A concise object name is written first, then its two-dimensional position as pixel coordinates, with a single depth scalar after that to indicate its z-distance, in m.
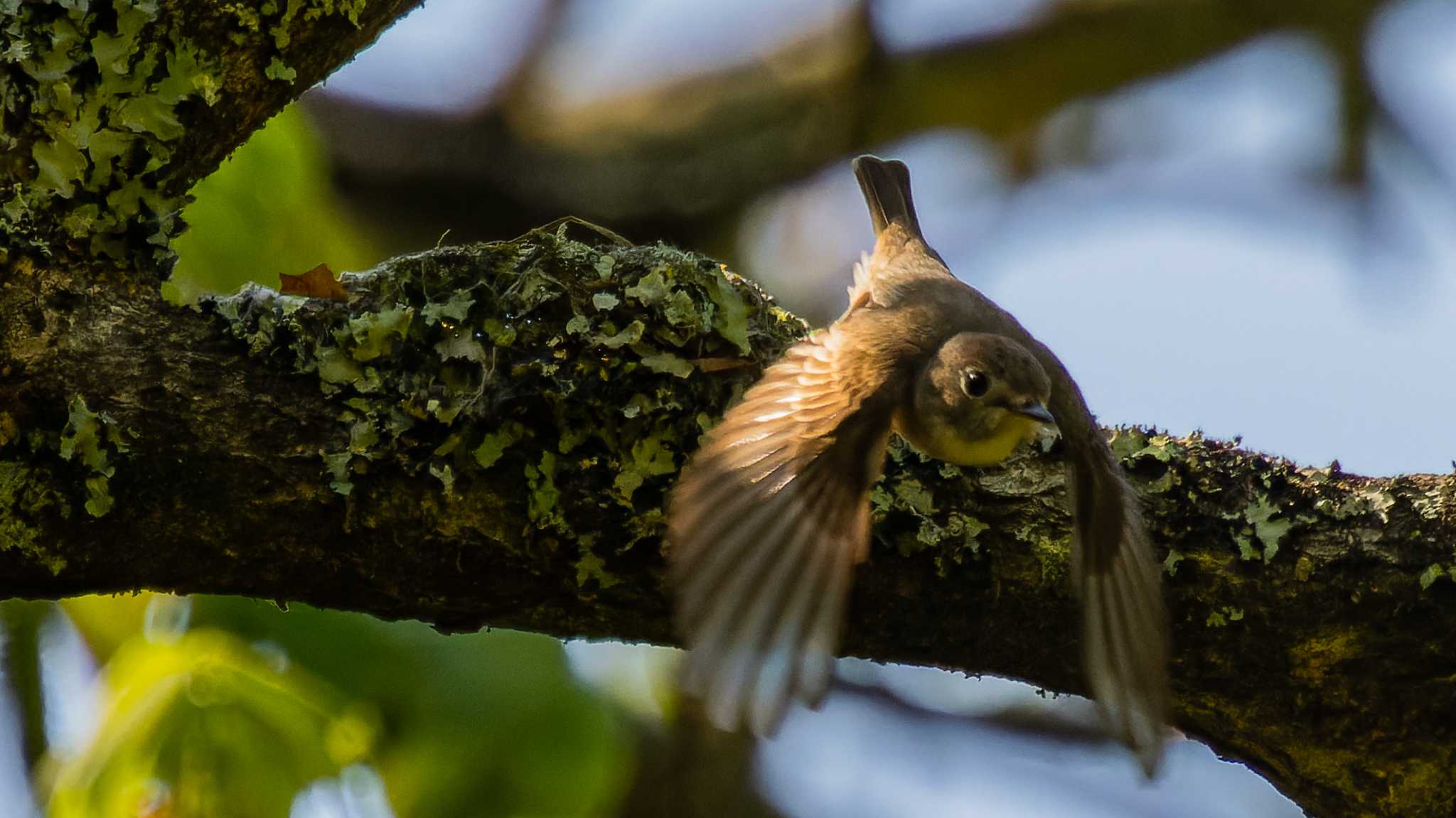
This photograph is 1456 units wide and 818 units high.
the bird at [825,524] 5.69
